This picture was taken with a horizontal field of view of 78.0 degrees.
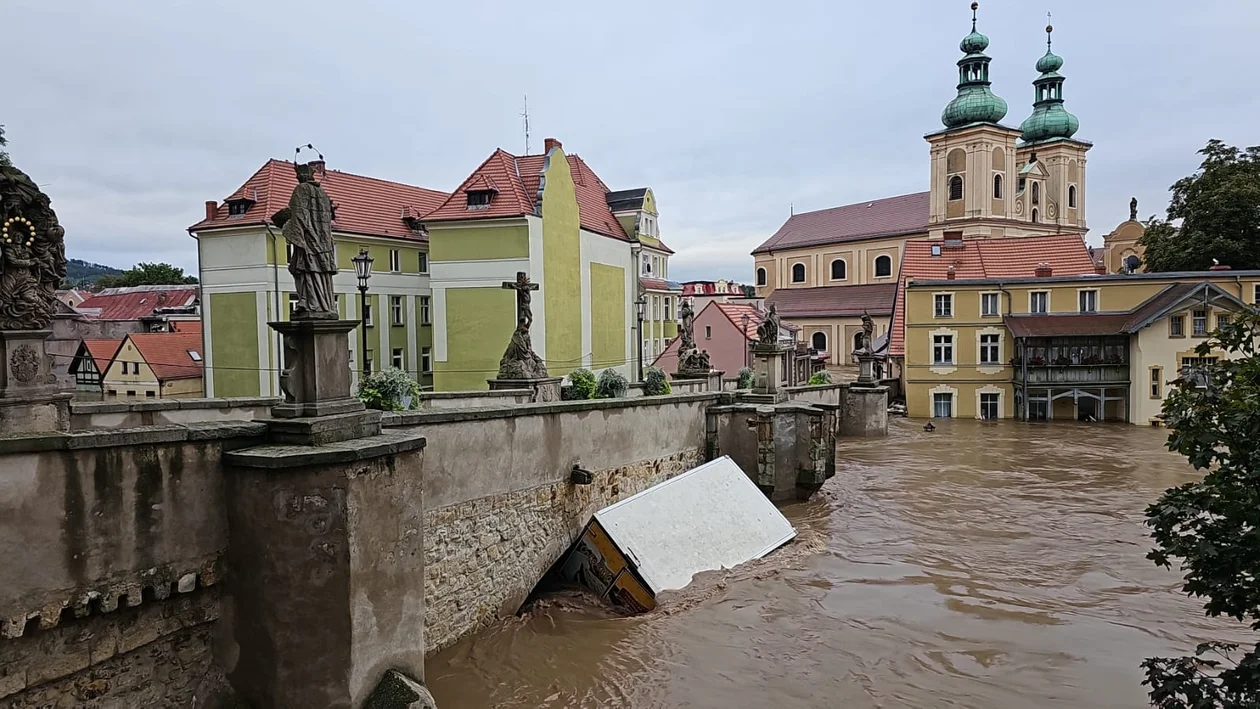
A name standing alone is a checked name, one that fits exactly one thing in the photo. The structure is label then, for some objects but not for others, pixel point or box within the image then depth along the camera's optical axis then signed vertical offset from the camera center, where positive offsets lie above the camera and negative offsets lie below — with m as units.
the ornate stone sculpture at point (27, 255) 7.07 +0.90
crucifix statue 16.00 -0.19
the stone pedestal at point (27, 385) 8.04 -0.40
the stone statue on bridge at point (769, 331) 18.38 +0.18
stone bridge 5.39 -1.70
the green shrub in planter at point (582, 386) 15.73 -0.91
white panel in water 11.98 -3.15
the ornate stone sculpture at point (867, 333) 32.28 +0.18
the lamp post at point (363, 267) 15.26 +1.52
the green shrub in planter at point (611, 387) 15.88 -0.94
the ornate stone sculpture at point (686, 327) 24.81 +0.41
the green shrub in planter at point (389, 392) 11.52 -0.72
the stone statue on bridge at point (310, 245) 6.97 +0.91
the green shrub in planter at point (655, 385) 17.98 -1.04
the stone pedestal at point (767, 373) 17.62 -0.78
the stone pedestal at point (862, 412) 30.34 -2.91
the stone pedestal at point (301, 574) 6.35 -1.91
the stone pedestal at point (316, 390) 6.68 -0.40
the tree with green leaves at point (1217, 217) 38.66 +5.90
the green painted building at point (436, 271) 28.14 +2.75
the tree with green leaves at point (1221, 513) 4.73 -1.14
